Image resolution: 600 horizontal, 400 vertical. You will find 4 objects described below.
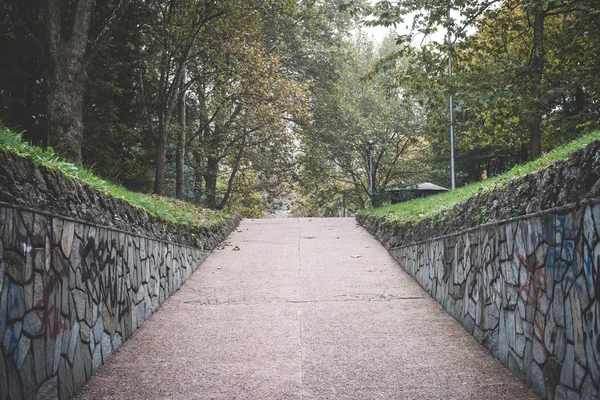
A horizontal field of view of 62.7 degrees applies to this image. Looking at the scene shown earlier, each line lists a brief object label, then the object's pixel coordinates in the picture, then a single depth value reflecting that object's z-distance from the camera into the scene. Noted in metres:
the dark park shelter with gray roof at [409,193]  20.36
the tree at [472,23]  10.09
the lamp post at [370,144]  23.33
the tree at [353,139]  26.39
